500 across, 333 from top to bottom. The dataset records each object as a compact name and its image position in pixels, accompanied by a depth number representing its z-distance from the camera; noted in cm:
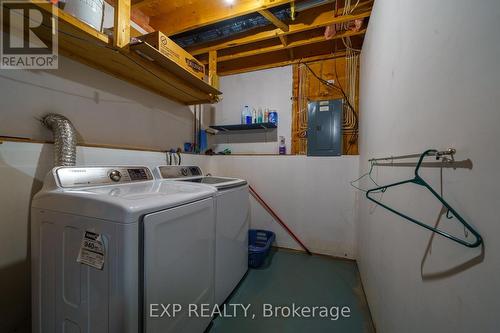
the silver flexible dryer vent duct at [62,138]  124
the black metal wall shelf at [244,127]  281
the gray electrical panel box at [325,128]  244
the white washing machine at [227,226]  154
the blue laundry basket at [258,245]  223
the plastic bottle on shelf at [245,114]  290
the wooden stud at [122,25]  137
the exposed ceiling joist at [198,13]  189
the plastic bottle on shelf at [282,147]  279
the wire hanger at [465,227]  51
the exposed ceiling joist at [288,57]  259
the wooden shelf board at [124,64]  122
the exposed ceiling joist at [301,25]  196
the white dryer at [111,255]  82
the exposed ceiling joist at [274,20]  194
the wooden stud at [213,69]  248
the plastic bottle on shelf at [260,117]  286
